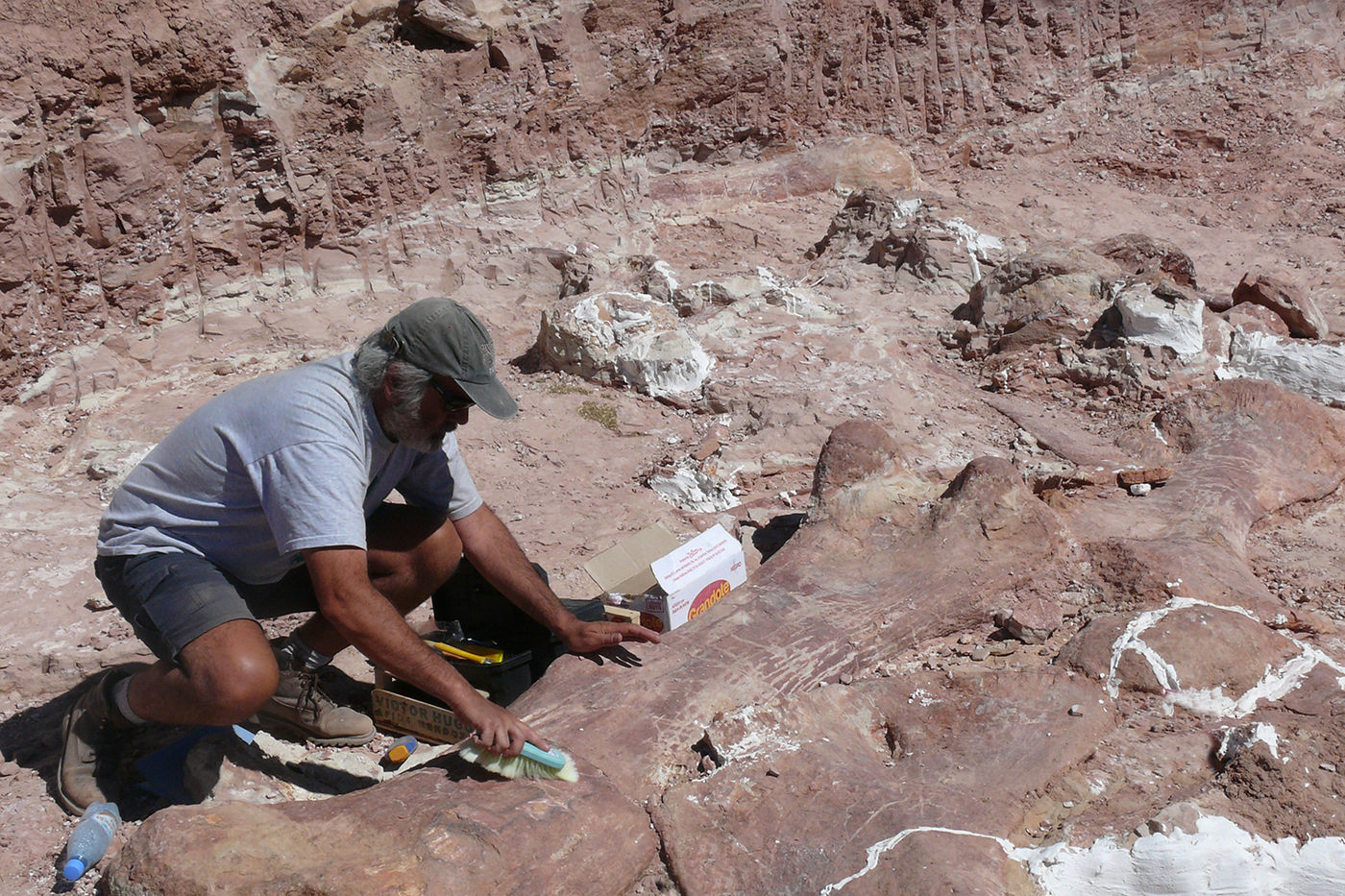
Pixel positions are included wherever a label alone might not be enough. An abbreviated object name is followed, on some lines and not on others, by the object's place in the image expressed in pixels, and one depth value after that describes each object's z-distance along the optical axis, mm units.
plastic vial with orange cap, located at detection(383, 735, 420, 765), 2828
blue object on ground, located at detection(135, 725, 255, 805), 2596
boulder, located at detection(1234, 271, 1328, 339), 4973
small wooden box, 2727
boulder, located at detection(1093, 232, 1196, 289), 5496
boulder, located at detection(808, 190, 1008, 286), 5824
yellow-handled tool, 2865
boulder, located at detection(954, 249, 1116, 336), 4992
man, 2236
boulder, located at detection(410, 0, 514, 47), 6336
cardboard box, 2828
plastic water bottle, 2279
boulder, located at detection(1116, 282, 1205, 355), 4625
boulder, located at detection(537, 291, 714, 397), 4875
